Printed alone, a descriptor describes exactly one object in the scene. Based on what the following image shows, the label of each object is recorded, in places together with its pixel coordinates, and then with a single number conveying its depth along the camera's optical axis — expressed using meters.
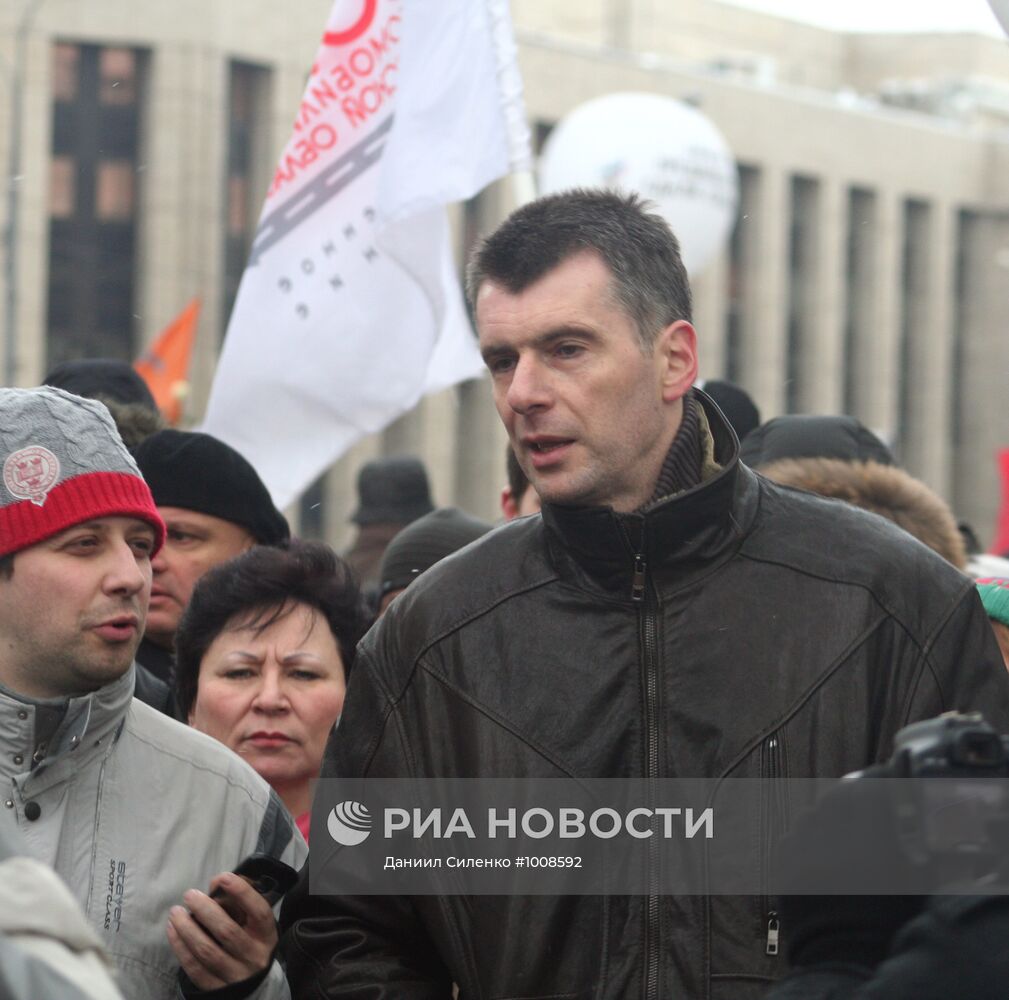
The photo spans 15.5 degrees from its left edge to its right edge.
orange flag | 19.82
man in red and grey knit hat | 5.91
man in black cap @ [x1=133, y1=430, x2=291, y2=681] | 8.71
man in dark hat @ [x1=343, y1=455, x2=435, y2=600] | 13.95
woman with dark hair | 7.46
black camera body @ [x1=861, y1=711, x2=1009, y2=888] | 3.78
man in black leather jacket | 5.39
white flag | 11.03
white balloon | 21.84
